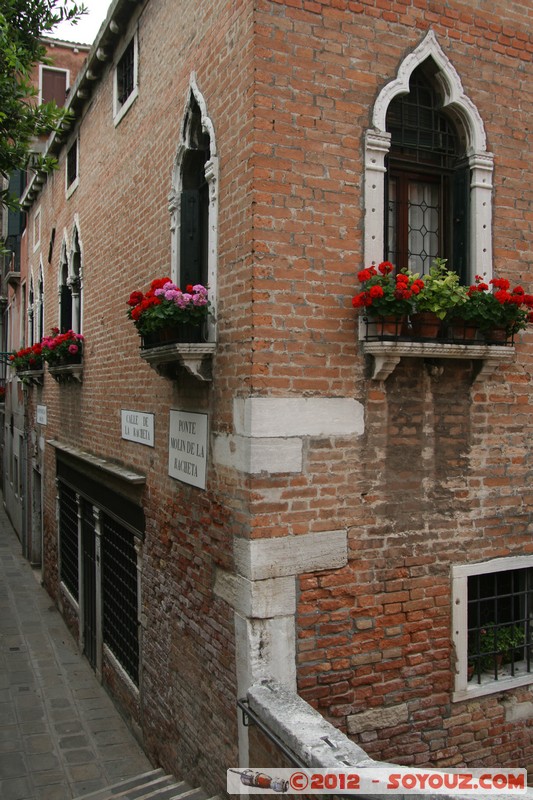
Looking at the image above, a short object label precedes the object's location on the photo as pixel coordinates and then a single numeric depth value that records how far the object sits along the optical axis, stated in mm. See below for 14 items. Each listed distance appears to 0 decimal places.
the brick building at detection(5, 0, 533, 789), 4742
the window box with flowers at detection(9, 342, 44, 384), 13372
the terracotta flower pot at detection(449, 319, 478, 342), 5012
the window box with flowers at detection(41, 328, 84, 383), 10172
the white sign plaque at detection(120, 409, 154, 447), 7016
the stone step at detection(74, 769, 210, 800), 5746
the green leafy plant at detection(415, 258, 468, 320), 4742
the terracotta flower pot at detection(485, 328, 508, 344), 5199
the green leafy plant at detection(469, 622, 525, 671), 5621
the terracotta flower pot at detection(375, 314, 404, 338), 4773
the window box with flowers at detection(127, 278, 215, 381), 5121
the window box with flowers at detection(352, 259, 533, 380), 4680
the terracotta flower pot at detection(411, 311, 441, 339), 4855
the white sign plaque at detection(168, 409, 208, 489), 5566
